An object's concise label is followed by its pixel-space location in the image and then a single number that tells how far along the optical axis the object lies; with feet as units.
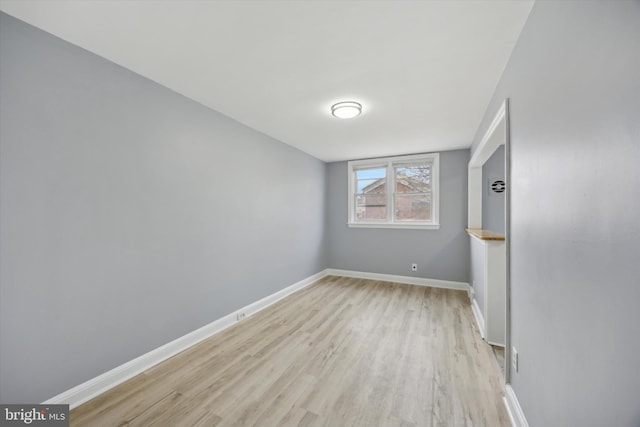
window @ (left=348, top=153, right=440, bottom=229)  15.30
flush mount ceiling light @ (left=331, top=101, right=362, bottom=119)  8.30
